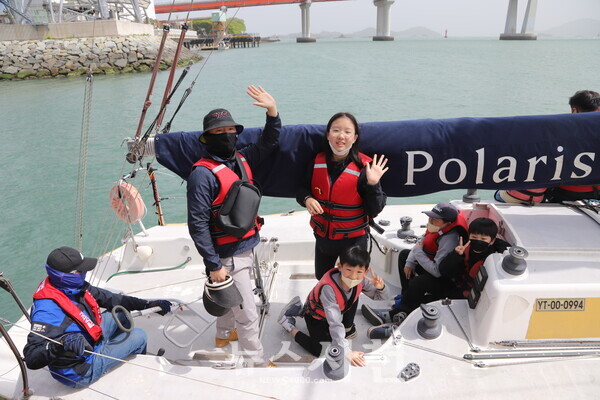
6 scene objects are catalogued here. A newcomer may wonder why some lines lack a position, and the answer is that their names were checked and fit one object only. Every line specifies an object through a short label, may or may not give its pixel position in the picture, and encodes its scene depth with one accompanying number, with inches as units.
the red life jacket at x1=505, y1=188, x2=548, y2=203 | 122.3
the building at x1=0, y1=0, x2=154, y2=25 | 1368.1
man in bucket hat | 81.1
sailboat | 78.2
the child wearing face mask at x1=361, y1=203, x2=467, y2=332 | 103.9
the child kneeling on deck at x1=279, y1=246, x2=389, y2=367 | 85.8
